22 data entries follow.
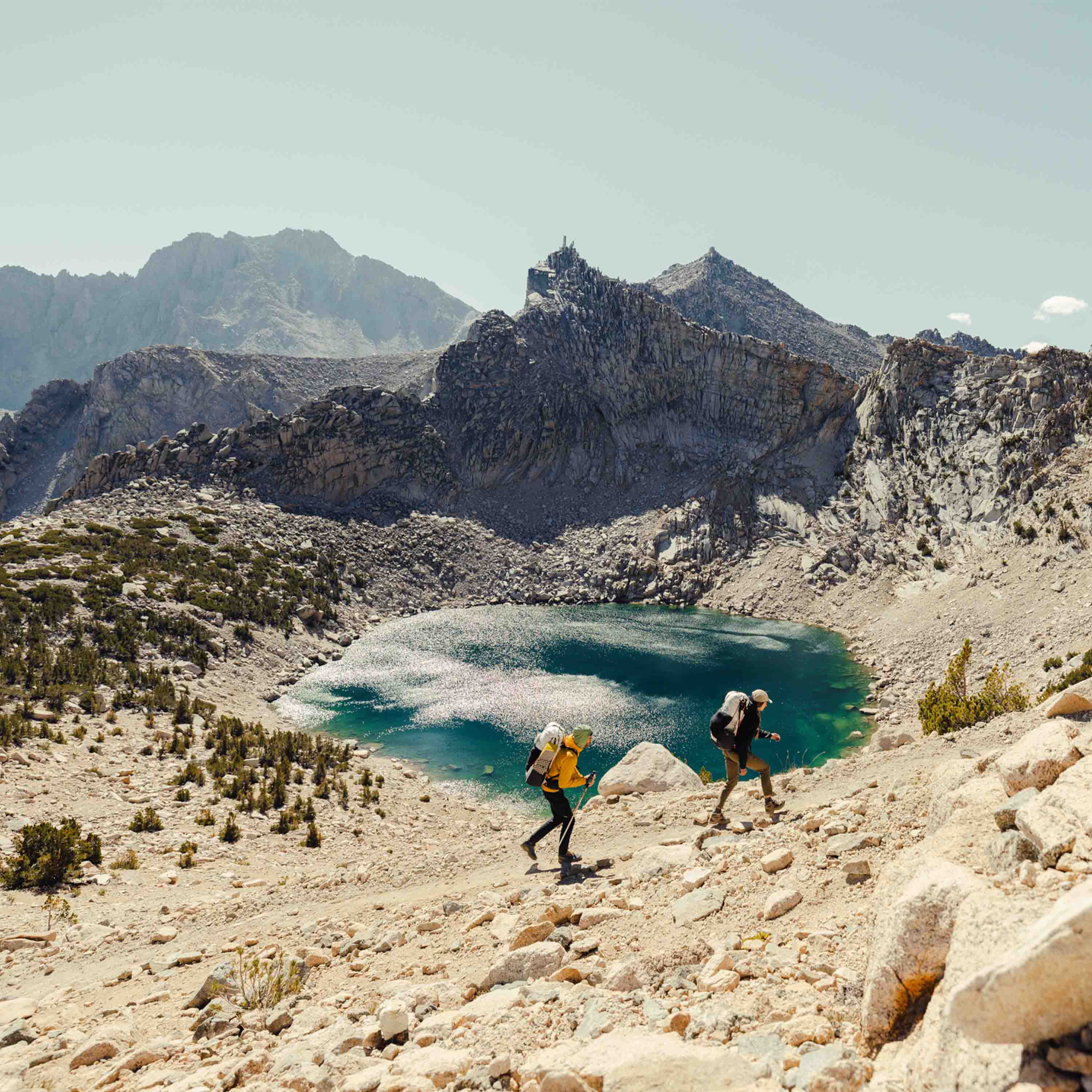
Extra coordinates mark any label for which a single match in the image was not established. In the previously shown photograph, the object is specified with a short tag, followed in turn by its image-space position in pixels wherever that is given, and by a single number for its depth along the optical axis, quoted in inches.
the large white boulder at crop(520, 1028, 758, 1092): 168.1
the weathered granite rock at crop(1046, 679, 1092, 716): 358.6
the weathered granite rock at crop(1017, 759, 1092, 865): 178.9
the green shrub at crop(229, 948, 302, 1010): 294.5
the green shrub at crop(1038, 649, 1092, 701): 804.6
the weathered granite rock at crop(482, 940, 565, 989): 268.5
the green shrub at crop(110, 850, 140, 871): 579.5
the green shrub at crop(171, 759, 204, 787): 799.7
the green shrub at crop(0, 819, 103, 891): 513.3
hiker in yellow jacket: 429.4
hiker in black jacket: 461.4
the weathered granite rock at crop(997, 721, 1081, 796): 245.3
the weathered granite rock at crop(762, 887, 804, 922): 273.7
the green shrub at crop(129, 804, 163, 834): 664.4
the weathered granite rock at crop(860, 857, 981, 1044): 169.6
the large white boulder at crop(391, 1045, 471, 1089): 201.0
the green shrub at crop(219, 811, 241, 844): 682.8
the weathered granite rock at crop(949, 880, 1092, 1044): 118.2
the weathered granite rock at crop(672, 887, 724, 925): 292.8
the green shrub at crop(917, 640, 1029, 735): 710.5
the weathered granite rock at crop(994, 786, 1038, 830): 220.2
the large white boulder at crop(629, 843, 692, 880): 368.2
